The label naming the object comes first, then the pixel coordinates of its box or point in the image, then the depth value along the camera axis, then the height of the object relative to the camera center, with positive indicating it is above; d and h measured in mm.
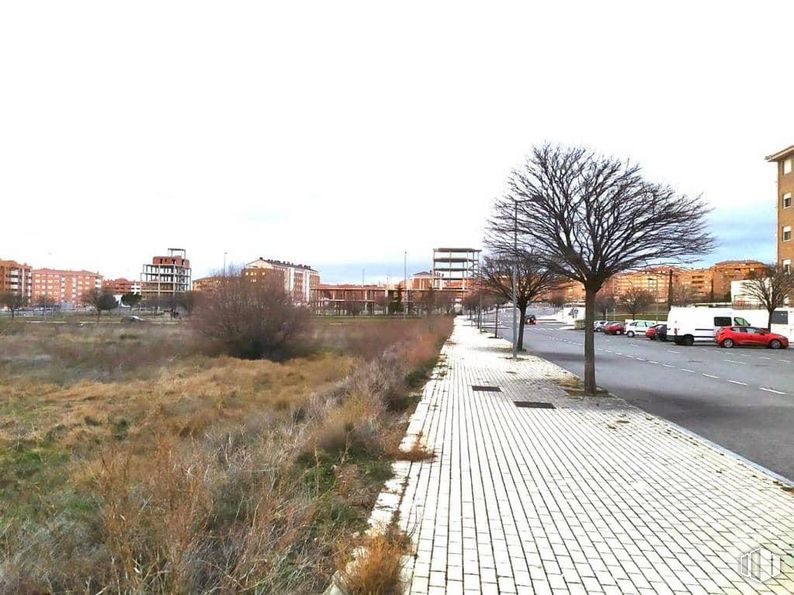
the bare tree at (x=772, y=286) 39219 +1248
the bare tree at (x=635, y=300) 65550 +238
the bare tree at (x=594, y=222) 13016 +1877
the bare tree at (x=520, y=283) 29078 +954
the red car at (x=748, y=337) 32625 -1968
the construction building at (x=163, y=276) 136125 +4768
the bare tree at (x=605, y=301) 73669 +59
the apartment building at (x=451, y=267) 123438 +7072
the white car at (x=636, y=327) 46156 -2053
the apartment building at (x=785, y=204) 51094 +9120
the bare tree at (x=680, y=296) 80125 +897
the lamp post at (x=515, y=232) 14243 +1735
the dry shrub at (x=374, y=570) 3402 -1678
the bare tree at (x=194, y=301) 30578 -281
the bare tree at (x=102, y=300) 79688 -704
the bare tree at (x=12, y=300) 76688 -893
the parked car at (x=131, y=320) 59500 -2668
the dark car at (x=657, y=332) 38469 -2111
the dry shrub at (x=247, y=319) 29016 -1139
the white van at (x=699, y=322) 34719 -1236
